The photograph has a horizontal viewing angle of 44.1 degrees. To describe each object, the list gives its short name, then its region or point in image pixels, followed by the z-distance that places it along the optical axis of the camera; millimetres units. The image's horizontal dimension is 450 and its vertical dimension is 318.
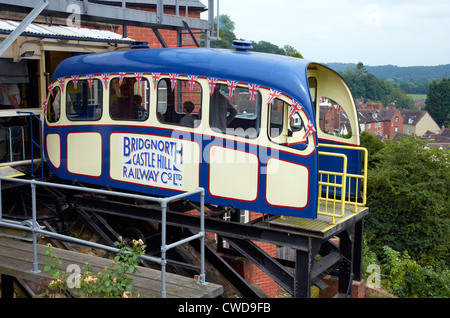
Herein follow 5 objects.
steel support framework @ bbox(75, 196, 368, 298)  7992
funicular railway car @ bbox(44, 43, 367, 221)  7930
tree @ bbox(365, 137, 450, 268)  28125
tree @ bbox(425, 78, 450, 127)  112550
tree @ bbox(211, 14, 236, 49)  142075
